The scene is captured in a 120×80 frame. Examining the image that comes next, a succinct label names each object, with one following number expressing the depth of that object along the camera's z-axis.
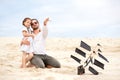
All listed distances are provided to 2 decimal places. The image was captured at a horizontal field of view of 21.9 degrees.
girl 7.26
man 7.08
